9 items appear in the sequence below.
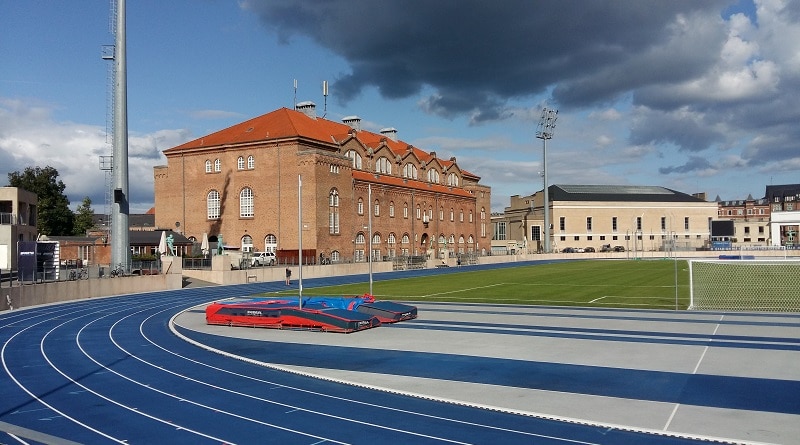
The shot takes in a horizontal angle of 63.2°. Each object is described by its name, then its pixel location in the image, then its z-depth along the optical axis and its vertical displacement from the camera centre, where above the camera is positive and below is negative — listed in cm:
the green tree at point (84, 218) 10612 +475
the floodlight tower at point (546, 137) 11182 +1776
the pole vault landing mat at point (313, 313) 2502 -287
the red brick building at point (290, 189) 6869 +626
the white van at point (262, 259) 6053 -143
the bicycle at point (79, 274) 4062 -174
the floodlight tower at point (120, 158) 4569 +624
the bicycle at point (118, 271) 4476 -175
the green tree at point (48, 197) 9581 +748
